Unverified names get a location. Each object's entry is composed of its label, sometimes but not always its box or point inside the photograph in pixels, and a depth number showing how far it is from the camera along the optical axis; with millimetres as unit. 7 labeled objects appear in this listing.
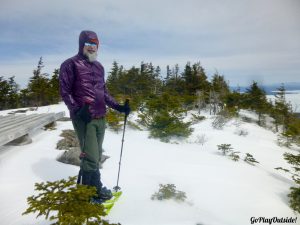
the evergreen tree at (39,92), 24619
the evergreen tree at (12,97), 32156
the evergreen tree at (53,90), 26359
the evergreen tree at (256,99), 29234
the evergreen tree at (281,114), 28031
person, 2967
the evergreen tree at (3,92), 30609
